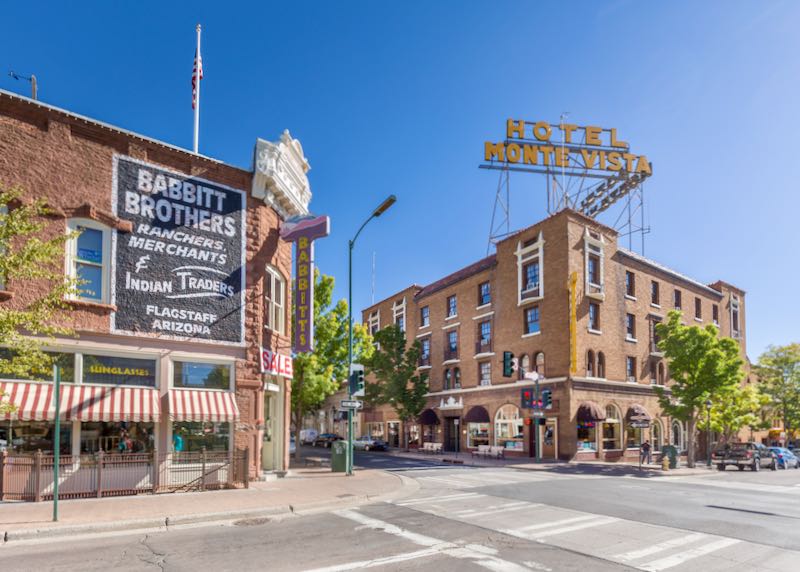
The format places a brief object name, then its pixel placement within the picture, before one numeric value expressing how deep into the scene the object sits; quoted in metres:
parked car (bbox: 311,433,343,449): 53.88
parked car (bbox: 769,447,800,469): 35.94
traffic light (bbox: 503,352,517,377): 32.78
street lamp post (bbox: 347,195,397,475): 22.08
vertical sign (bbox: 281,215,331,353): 21.77
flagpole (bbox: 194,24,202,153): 19.20
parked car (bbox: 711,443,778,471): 32.16
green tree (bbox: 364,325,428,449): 47.12
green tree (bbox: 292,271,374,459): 29.95
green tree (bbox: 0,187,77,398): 12.25
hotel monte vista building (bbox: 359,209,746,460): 35.56
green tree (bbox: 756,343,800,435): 50.50
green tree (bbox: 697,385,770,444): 37.16
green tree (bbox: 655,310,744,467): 31.38
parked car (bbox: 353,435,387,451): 47.69
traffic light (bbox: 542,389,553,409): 32.34
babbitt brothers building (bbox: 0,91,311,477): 15.34
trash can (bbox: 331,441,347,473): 23.34
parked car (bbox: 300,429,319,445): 59.37
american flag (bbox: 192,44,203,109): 19.89
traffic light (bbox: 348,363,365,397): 23.16
